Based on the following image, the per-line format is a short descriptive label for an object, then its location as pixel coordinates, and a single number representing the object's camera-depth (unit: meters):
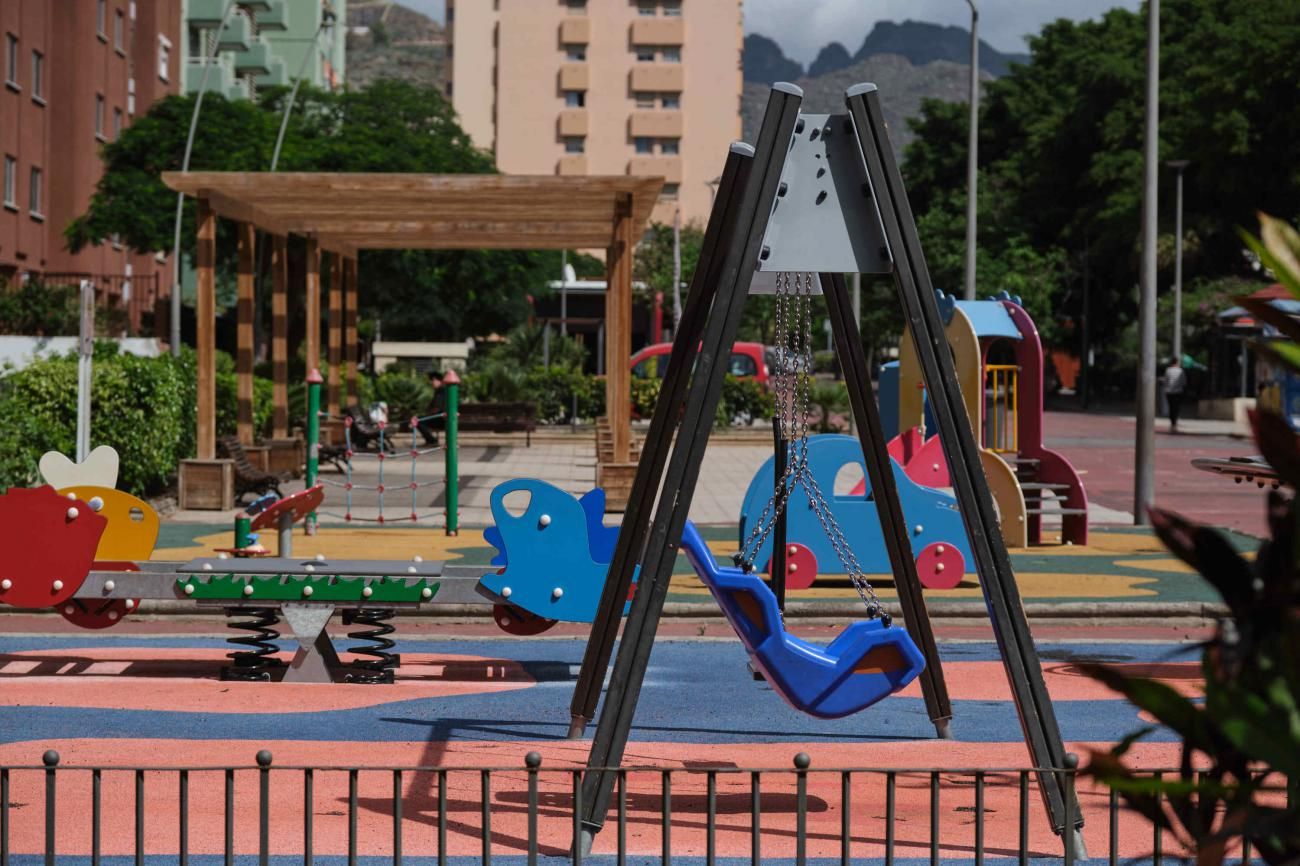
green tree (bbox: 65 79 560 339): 44.47
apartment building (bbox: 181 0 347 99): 71.50
